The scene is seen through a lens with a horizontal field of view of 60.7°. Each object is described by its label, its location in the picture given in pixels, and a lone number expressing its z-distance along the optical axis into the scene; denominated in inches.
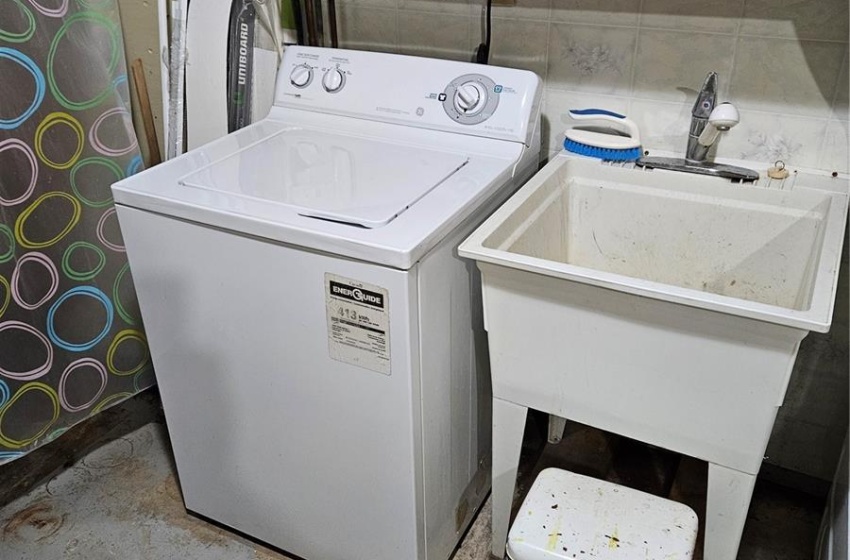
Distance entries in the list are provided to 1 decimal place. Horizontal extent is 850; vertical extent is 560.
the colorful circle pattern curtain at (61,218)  60.2
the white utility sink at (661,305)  43.1
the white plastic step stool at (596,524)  44.3
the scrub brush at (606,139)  58.7
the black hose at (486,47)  62.1
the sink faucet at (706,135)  53.5
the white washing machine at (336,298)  47.4
